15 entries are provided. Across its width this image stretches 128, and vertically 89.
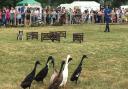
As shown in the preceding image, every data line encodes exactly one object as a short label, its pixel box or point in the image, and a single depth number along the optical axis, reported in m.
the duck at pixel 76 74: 8.39
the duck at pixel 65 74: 7.62
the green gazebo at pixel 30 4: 29.76
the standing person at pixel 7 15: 25.75
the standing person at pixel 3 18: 25.64
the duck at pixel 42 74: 8.29
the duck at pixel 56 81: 7.27
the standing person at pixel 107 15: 21.30
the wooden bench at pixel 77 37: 16.09
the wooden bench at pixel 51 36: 16.16
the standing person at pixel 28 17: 26.23
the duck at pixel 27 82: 7.52
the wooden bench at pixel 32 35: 17.27
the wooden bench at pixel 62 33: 17.29
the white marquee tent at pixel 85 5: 33.56
